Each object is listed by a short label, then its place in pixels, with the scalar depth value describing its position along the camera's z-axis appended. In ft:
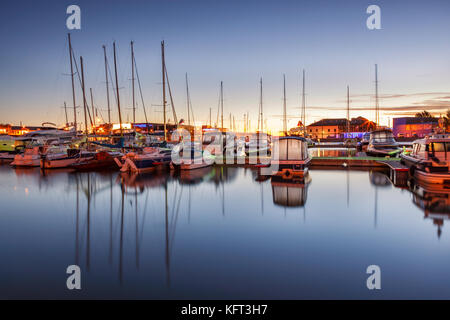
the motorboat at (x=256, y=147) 116.61
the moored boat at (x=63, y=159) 89.92
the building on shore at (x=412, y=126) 213.66
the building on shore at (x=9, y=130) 278.05
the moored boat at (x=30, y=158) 95.50
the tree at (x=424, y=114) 335.47
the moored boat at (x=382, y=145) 86.07
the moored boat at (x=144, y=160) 75.77
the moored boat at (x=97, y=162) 87.86
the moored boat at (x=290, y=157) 59.82
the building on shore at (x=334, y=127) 287.69
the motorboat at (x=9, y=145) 140.87
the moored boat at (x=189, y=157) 77.30
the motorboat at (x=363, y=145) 121.29
